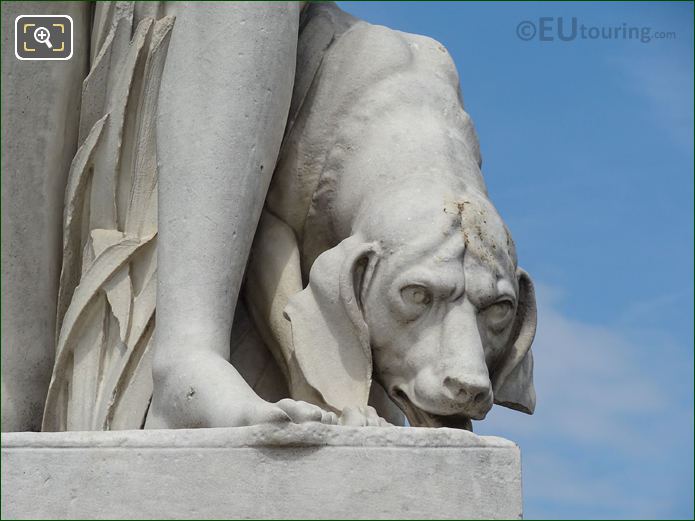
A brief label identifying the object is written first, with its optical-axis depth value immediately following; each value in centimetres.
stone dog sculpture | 434
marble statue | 437
